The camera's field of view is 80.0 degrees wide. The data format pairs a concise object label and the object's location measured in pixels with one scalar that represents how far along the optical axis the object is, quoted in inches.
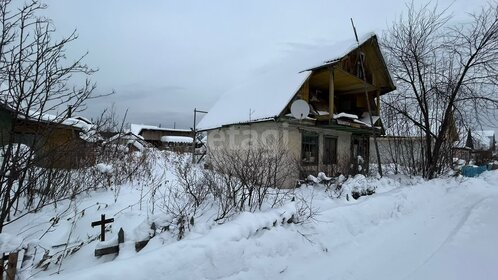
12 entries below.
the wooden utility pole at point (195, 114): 796.3
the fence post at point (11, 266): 106.7
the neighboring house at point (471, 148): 582.6
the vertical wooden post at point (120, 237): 140.3
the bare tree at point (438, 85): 481.4
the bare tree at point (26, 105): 129.0
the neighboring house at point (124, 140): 432.8
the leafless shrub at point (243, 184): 211.1
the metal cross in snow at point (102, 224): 166.7
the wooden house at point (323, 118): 478.6
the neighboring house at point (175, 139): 1907.4
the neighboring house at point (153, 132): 1988.2
